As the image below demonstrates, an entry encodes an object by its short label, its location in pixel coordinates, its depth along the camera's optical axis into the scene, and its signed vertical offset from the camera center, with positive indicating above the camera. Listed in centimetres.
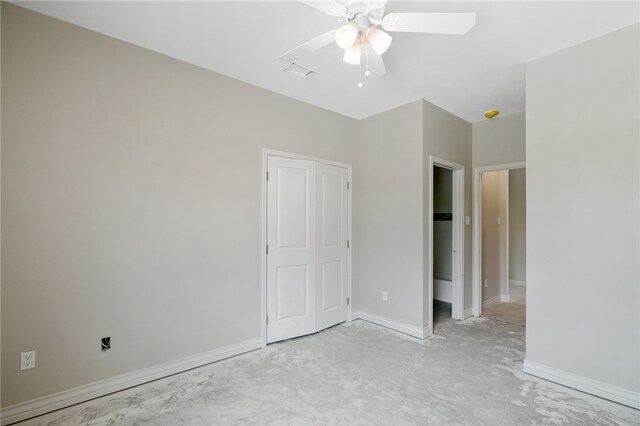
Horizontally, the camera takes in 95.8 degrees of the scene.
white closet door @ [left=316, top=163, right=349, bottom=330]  357 -41
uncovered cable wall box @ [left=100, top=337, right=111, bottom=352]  219 -97
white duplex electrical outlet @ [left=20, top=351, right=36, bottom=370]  192 -97
